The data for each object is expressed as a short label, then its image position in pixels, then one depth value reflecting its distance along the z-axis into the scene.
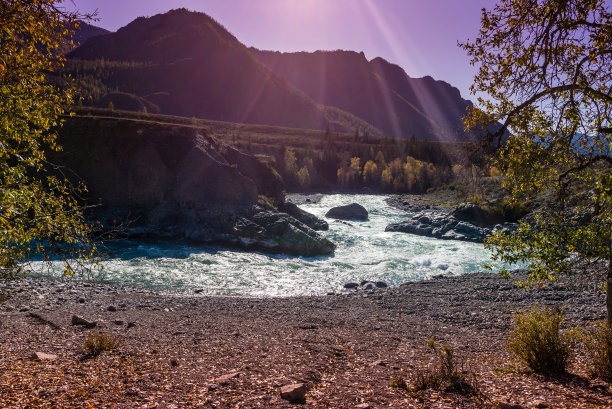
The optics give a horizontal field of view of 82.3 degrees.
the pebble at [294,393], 6.11
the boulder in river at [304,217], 42.74
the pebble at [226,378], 6.89
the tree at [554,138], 6.45
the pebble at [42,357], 7.83
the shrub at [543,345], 7.24
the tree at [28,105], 5.91
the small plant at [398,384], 6.63
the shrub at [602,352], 6.74
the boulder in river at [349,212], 52.97
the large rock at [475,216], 46.44
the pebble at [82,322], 11.78
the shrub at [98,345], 8.52
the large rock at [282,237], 32.97
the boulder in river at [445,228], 39.38
